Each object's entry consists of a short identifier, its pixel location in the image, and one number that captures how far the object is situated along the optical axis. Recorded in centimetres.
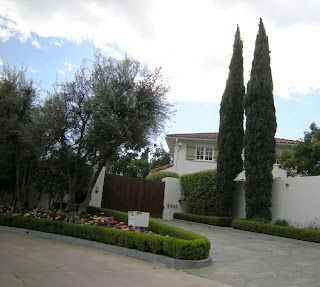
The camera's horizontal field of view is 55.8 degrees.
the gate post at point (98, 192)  1460
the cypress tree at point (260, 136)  1290
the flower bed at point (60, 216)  913
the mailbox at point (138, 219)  779
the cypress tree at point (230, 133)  1482
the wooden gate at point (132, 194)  1562
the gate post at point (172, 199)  1742
